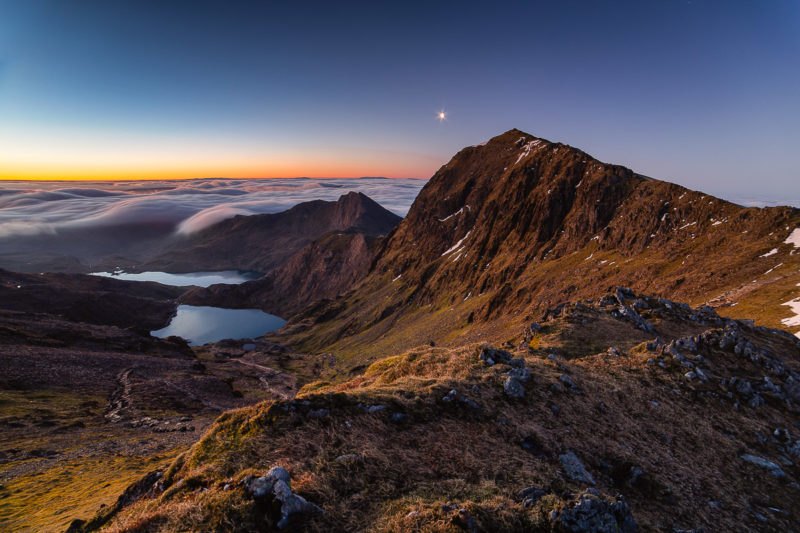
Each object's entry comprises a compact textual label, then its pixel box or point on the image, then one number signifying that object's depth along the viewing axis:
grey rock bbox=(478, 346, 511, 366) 19.59
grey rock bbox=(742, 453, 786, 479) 15.51
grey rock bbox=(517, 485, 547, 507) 9.25
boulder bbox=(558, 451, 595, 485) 12.21
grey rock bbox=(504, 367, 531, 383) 17.44
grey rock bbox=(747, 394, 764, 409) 20.53
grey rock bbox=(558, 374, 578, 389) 18.53
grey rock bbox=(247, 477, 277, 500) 8.02
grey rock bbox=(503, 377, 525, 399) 16.42
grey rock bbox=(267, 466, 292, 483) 8.54
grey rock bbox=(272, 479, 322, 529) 7.72
